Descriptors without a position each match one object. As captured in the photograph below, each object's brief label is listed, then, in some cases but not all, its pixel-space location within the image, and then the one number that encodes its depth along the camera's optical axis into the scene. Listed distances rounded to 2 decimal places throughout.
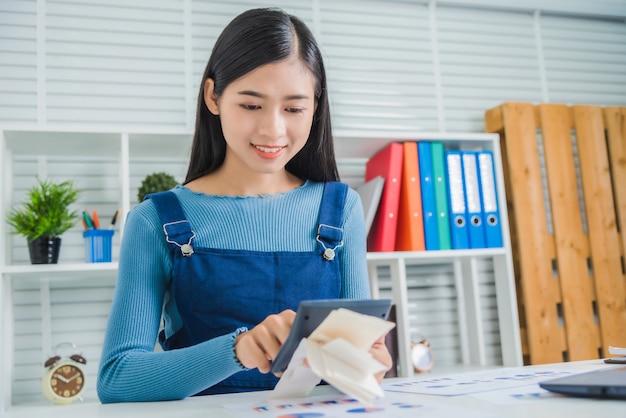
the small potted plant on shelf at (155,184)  2.13
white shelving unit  2.01
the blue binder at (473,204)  2.34
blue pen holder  2.05
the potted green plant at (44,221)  1.95
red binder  2.28
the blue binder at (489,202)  2.37
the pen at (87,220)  2.09
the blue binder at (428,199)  2.28
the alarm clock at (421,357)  2.32
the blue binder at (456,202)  2.32
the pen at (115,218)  2.12
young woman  1.14
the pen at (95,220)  2.08
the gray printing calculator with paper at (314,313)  0.65
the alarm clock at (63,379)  1.93
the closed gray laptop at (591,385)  0.65
